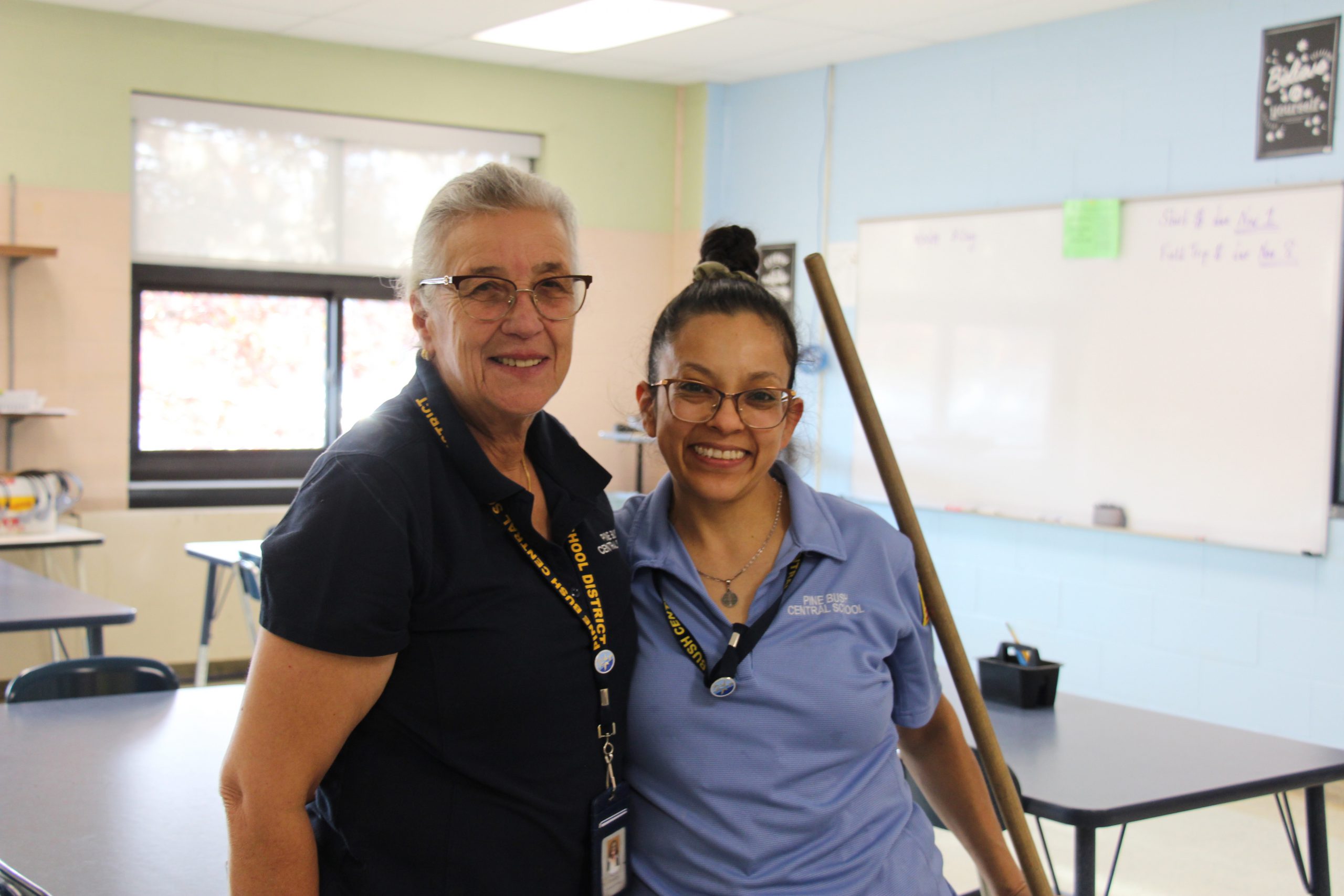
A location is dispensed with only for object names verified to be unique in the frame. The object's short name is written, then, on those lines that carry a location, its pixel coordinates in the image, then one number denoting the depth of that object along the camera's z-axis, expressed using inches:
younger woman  55.7
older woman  45.4
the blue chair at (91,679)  103.4
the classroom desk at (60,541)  176.1
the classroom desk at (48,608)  127.5
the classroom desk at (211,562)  176.9
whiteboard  160.1
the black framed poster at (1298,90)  156.9
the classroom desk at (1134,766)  80.5
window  214.1
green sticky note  180.4
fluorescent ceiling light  197.9
